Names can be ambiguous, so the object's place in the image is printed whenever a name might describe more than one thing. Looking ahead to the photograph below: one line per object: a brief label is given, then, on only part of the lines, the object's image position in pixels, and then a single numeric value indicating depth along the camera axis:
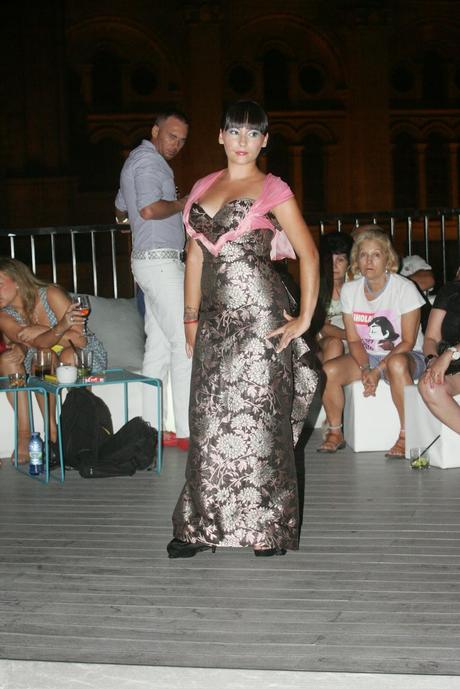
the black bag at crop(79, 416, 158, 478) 5.96
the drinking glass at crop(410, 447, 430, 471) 5.99
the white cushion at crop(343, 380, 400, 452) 6.54
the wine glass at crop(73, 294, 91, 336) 6.36
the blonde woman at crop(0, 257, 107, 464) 6.48
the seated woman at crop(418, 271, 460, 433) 5.78
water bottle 6.02
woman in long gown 4.28
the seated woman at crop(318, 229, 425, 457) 6.41
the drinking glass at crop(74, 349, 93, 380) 6.19
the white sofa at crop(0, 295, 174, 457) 6.65
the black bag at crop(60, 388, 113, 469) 6.10
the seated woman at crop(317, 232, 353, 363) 7.37
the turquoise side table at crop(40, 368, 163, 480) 5.98
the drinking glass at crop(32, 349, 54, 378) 6.29
